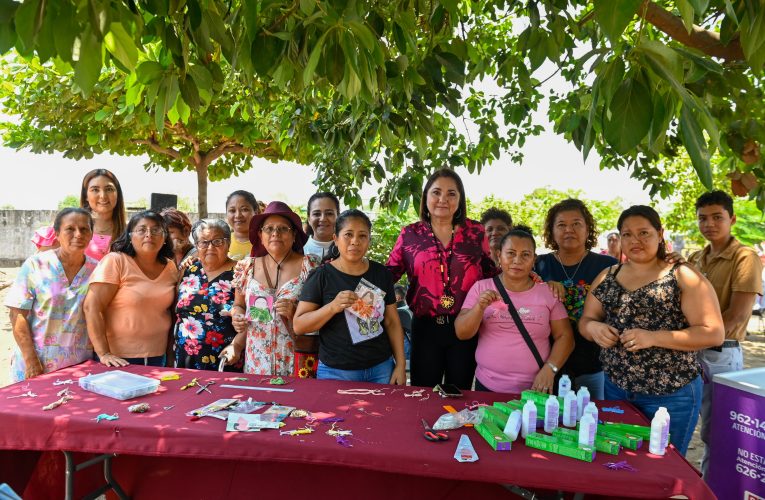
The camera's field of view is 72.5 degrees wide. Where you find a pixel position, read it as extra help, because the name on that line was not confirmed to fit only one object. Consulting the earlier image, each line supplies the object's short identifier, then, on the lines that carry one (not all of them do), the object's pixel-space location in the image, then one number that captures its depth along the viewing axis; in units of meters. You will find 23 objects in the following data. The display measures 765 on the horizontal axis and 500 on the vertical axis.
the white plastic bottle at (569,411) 2.35
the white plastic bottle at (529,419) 2.24
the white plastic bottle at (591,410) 2.20
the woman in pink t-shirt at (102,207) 3.79
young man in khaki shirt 3.31
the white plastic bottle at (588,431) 2.12
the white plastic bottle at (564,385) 2.59
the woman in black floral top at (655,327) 2.55
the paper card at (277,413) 2.41
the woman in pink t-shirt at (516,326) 2.92
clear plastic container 2.67
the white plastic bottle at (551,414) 2.29
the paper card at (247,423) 2.28
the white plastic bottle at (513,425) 2.20
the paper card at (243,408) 2.44
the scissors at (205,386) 2.80
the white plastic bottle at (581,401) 2.40
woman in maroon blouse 3.24
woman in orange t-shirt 3.28
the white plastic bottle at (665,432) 2.12
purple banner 2.58
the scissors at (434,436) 2.20
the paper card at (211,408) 2.44
